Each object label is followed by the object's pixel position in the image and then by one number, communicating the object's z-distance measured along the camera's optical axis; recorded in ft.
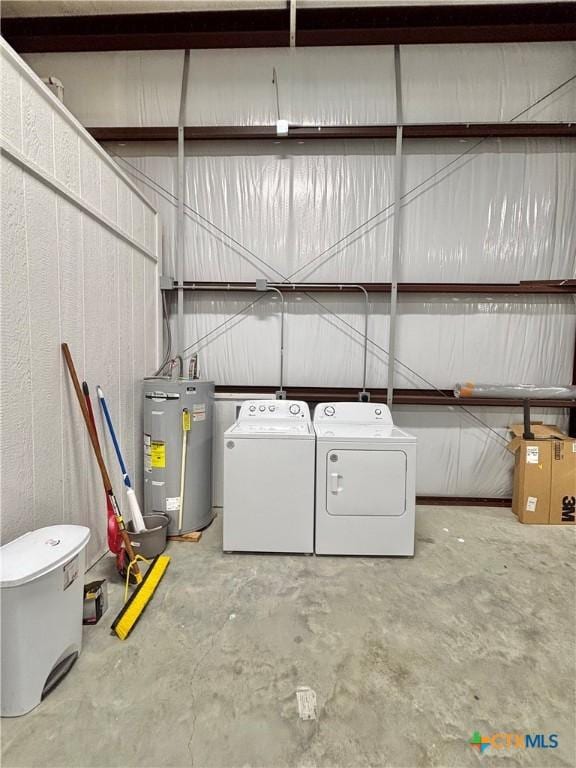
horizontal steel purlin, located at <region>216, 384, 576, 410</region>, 8.90
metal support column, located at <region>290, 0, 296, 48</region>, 7.45
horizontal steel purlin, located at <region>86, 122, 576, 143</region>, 8.45
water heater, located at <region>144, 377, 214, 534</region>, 7.18
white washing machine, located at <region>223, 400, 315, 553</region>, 6.63
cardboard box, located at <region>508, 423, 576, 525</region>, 8.32
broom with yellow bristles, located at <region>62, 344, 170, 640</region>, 4.88
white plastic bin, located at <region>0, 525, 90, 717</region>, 3.50
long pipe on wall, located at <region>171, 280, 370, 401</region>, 8.89
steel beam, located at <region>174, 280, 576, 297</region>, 8.76
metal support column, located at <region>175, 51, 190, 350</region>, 8.87
